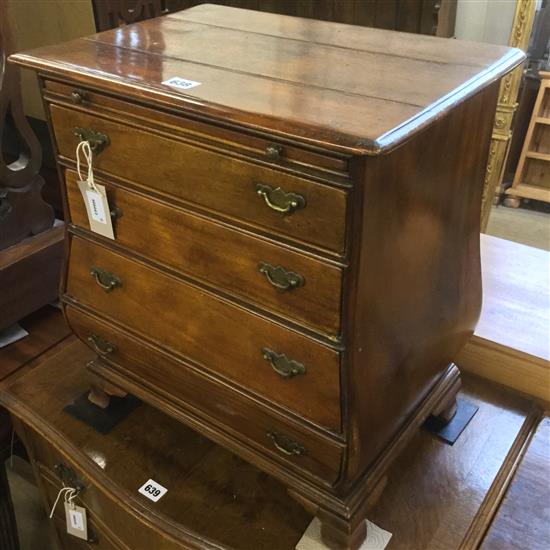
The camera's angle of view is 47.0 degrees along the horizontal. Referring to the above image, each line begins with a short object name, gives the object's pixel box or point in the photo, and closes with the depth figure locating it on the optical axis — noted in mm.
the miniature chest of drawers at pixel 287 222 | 750
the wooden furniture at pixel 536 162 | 2533
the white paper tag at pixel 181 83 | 811
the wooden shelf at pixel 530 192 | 2732
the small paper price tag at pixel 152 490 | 1112
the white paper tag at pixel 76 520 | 1302
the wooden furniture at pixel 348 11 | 1817
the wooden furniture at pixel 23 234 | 1451
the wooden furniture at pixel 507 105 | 2025
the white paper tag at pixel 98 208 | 991
